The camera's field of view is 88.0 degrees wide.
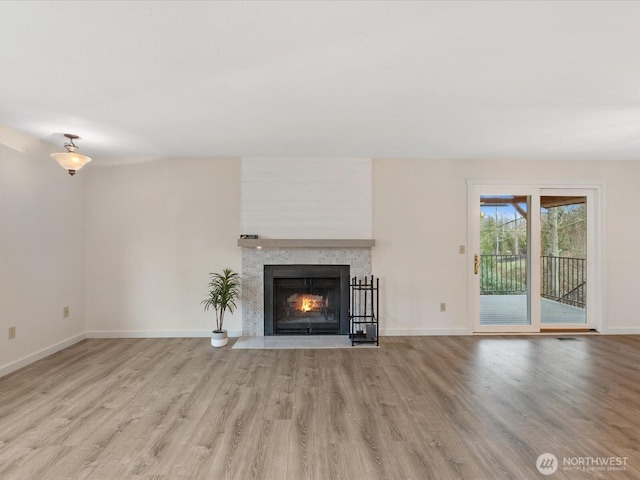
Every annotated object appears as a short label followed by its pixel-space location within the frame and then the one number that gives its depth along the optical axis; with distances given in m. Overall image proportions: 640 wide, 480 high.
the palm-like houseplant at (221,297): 4.14
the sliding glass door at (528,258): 4.67
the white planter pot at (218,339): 4.11
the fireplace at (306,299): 4.60
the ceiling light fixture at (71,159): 3.34
